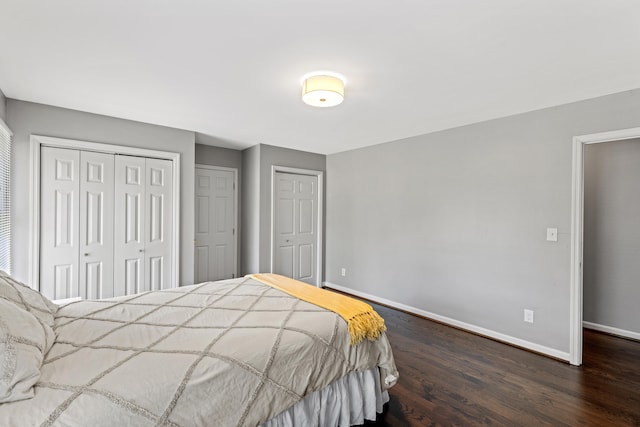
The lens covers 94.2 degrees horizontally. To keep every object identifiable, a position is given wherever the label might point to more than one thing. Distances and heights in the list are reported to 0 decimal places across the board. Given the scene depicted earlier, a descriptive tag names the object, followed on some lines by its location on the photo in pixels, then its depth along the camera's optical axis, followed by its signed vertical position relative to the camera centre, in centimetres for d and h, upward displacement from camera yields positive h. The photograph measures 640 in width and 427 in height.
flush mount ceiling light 213 +92
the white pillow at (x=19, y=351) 102 -53
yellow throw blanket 182 -63
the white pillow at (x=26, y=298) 138 -43
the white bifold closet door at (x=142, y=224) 328 -12
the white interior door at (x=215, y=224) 445 -16
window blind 251 +14
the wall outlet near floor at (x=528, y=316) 289 -99
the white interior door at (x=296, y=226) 466 -19
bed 108 -65
